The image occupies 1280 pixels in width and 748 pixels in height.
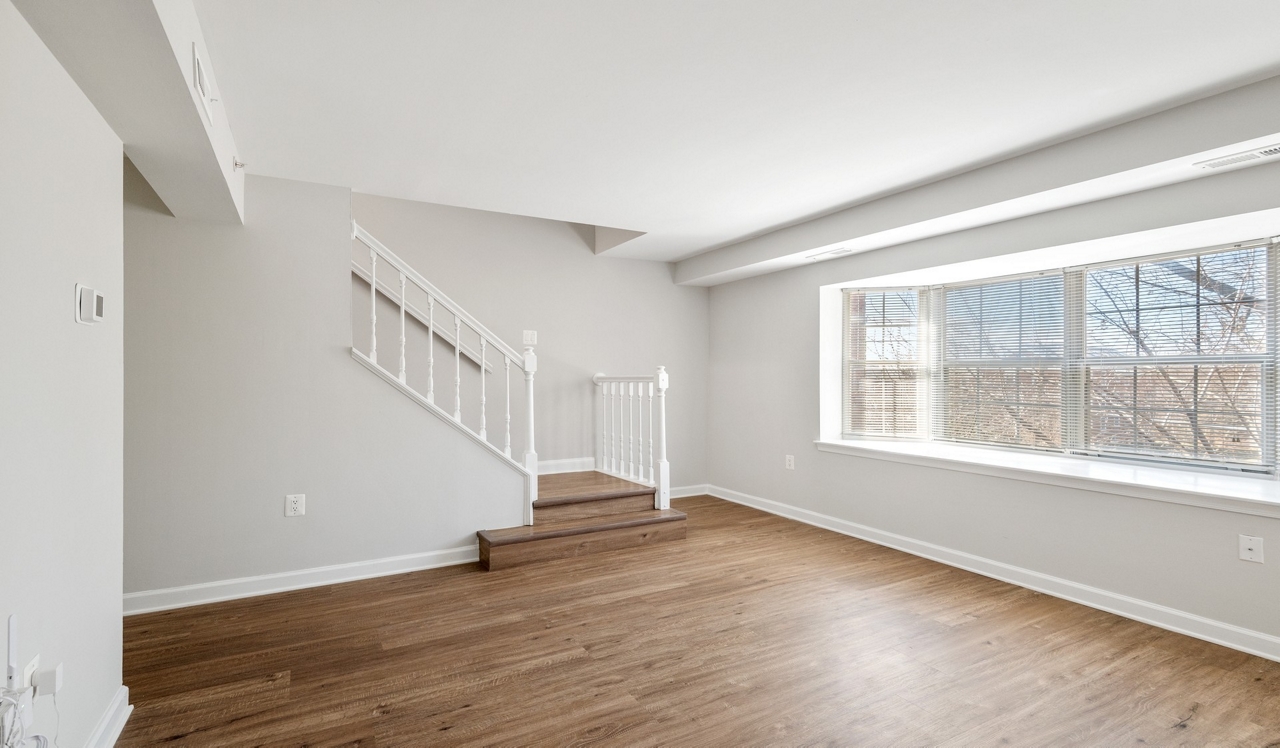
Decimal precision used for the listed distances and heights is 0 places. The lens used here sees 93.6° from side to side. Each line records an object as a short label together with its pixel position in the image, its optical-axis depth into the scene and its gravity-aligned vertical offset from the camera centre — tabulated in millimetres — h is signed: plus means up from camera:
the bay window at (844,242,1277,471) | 3158 +81
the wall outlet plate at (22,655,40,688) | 1440 -718
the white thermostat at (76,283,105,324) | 1738 +212
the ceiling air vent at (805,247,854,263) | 4355 +896
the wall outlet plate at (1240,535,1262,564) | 2650 -782
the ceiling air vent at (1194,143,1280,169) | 2416 +891
